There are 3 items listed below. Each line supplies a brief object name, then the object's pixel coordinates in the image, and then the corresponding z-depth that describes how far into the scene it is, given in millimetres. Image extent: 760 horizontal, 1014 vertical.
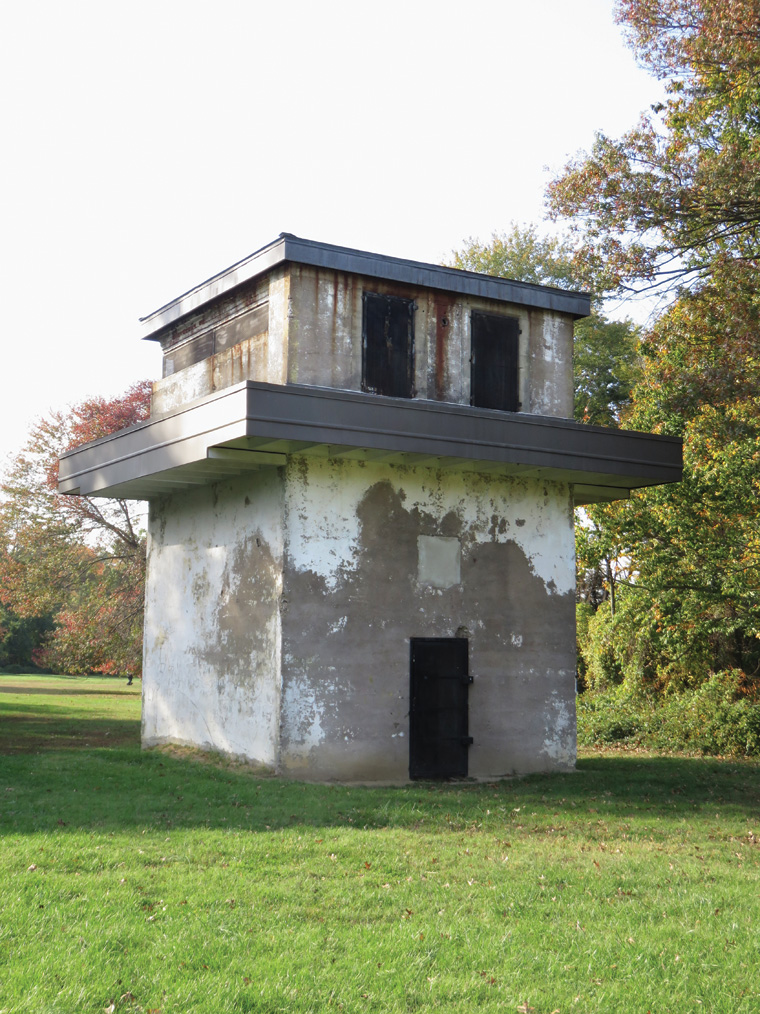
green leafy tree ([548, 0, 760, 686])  14945
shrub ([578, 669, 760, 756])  20516
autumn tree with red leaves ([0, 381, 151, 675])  33469
